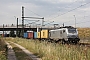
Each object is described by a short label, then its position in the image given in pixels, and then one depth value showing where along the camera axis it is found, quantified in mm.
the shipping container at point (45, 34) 55794
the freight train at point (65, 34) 38453
